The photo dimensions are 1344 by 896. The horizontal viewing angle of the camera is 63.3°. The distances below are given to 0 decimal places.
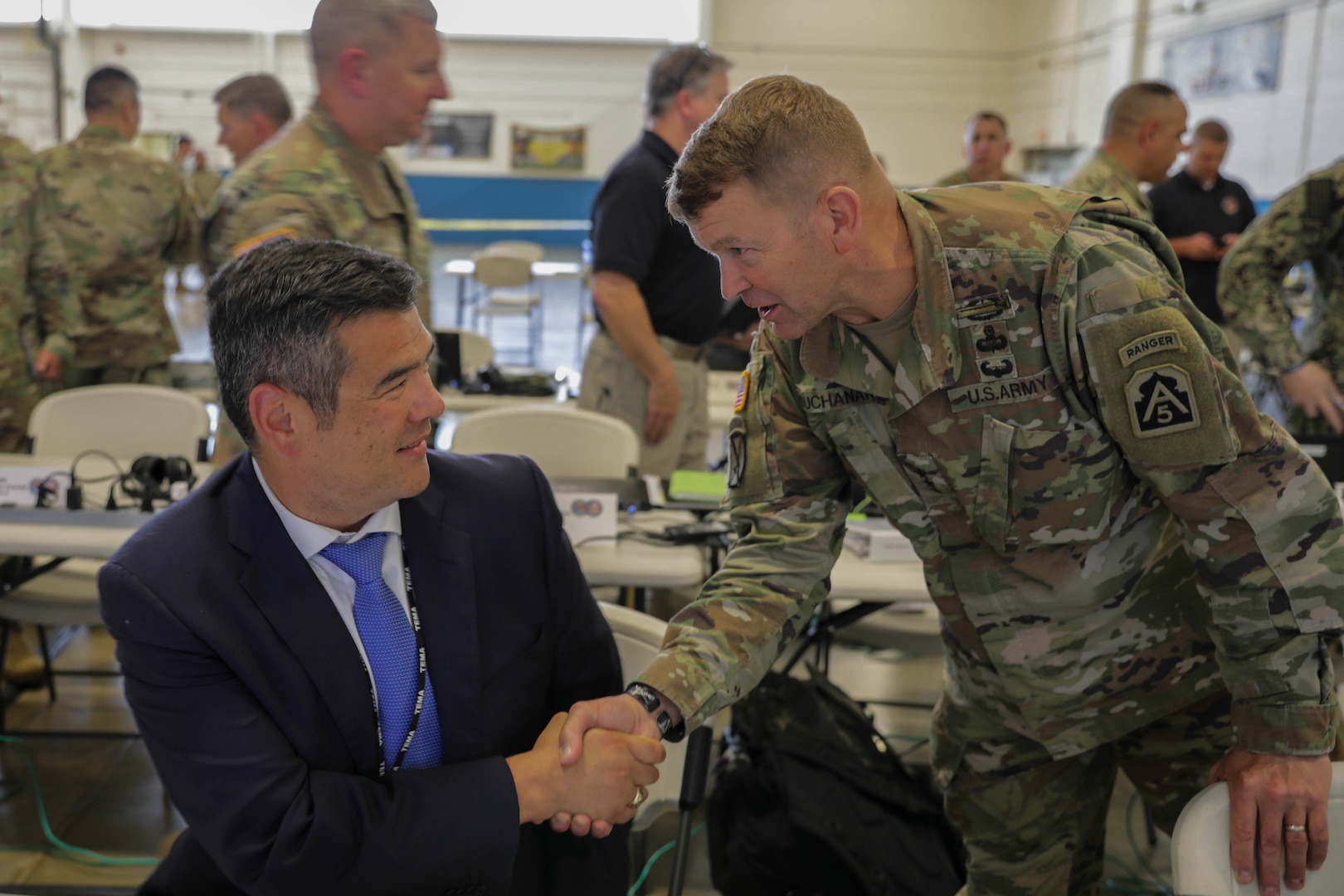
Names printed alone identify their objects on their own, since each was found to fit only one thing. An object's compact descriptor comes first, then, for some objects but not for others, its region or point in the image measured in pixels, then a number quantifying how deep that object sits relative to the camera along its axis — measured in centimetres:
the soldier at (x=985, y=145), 609
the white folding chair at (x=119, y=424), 304
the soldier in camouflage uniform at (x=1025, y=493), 123
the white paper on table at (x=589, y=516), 239
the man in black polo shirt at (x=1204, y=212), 493
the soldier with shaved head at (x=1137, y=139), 356
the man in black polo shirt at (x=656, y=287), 300
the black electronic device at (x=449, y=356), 403
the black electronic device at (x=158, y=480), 243
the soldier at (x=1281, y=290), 280
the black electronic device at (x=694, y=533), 240
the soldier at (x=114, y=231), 389
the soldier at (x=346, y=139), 216
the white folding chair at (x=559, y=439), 291
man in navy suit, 118
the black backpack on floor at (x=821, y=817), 189
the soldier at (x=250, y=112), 439
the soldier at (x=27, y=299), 358
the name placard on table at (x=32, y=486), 239
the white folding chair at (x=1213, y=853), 111
